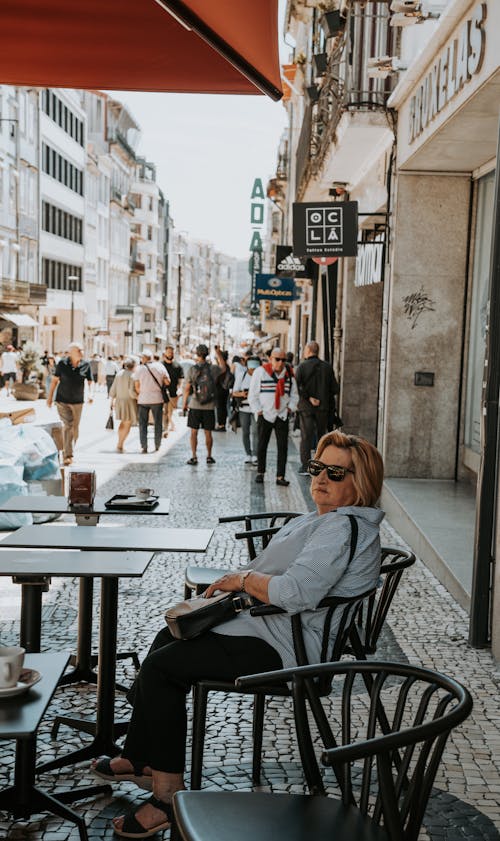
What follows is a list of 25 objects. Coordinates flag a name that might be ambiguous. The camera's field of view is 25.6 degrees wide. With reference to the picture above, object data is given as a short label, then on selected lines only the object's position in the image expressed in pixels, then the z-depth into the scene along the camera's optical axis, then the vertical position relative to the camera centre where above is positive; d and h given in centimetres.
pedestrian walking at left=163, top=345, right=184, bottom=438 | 1981 -76
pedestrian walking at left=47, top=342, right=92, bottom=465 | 1458 -77
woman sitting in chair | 385 -106
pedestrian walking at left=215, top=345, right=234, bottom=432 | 2068 -99
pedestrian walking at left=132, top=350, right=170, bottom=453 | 1681 -85
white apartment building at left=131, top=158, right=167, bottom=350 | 9838 +879
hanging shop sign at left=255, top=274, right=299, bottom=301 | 3098 +140
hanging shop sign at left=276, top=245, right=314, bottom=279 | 2320 +154
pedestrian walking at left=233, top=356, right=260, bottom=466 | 1588 -107
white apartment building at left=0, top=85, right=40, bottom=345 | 4994 +551
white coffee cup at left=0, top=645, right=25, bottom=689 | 321 -99
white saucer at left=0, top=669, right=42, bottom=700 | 320 -105
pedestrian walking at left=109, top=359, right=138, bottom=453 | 1673 -104
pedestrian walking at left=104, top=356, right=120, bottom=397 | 3375 -117
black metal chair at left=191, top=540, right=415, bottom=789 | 383 -122
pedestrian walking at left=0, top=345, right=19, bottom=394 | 3438 -118
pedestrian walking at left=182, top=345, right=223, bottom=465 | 1520 -84
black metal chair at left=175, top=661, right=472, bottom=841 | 254 -112
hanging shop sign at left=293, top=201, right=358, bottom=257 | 1286 +130
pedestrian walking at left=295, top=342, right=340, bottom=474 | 1433 -76
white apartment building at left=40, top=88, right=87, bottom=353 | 5794 +674
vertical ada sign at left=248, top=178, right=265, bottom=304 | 7988 +859
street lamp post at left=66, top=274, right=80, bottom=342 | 6139 +304
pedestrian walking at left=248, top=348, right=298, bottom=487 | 1377 -79
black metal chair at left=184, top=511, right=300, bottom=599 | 506 -111
